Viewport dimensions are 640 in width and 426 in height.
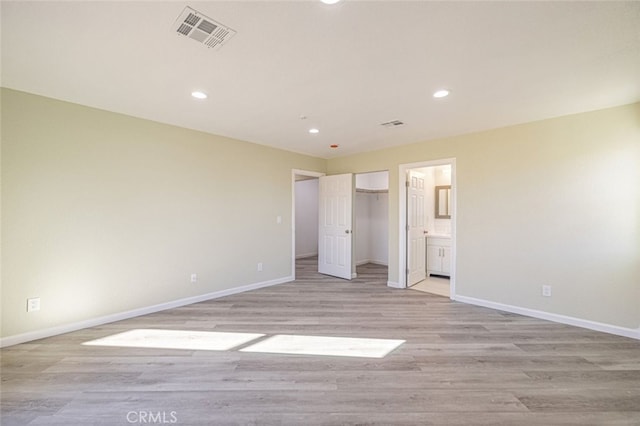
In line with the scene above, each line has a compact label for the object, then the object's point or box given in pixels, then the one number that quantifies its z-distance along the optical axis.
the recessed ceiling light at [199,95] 2.61
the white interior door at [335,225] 5.21
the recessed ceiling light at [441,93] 2.50
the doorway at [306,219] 7.83
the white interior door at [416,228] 4.66
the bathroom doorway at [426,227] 4.54
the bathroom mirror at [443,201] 5.44
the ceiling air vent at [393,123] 3.39
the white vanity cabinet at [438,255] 5.19
